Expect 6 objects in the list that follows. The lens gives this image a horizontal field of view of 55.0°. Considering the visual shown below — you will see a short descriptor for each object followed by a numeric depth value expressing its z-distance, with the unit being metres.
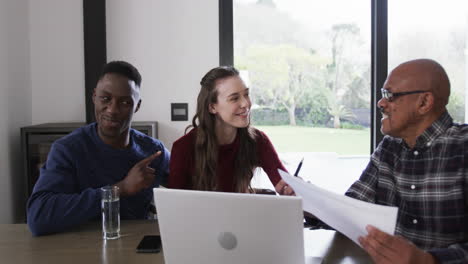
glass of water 1.56
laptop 1.06
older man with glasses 1.49
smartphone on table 1.44
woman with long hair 2.08
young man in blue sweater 1.63
